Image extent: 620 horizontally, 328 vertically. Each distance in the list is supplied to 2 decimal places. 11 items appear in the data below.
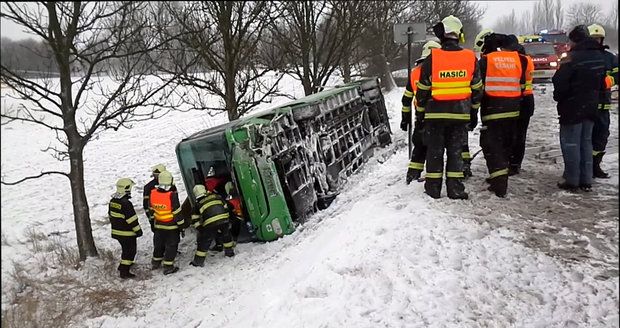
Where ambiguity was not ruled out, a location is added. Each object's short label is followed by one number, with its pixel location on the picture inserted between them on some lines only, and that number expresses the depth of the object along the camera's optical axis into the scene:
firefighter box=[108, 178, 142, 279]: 5.98
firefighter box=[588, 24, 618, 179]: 5.21
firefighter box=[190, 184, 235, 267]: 5.95
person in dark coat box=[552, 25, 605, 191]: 4.60
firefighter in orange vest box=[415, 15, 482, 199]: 4.66
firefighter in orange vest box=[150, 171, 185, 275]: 5.96
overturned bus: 5.82
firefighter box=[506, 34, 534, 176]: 5.41
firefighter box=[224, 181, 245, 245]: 6.27
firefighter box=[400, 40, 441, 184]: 5.38
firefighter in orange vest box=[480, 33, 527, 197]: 5.05
